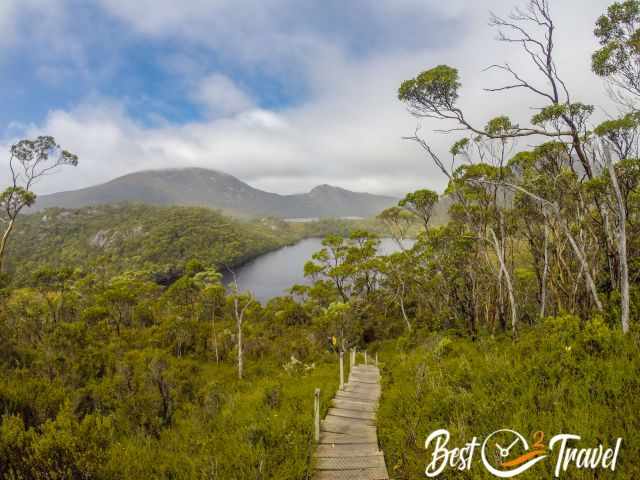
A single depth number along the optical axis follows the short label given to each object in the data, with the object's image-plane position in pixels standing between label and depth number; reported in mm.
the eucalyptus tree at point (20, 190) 16444
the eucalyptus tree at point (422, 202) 16709
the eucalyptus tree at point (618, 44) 6875
